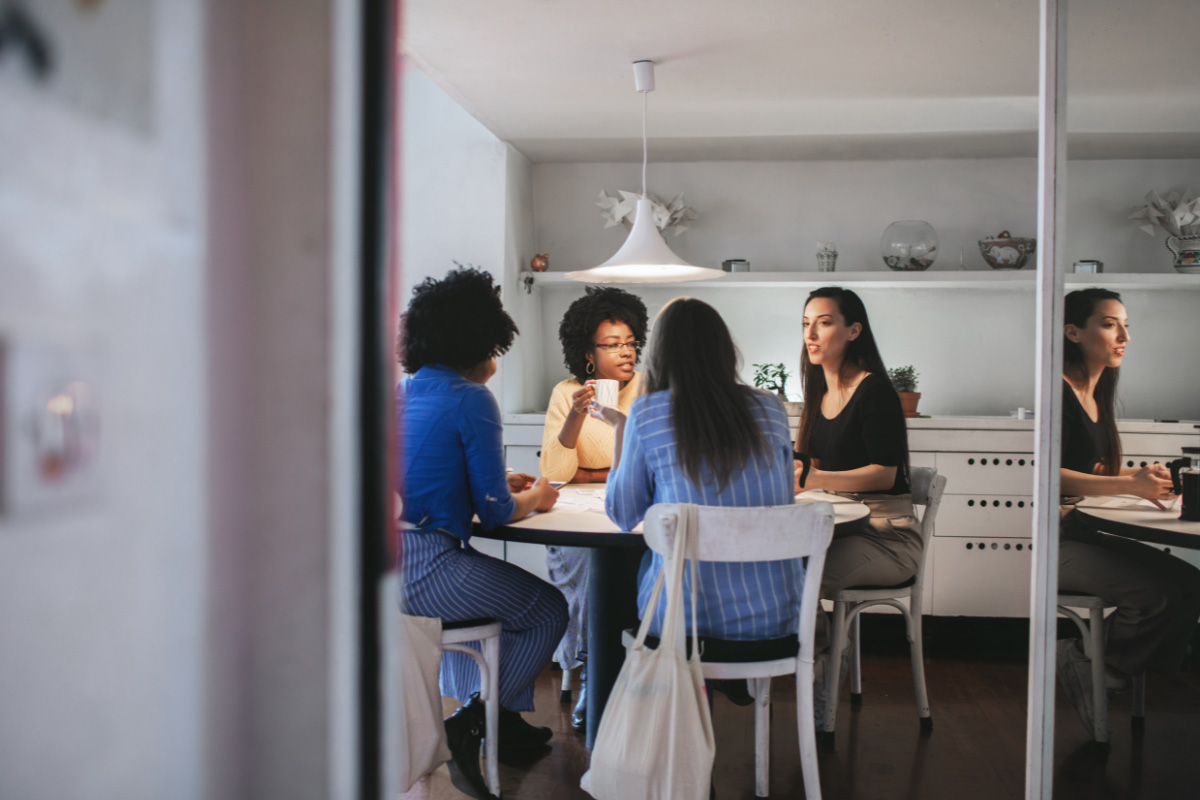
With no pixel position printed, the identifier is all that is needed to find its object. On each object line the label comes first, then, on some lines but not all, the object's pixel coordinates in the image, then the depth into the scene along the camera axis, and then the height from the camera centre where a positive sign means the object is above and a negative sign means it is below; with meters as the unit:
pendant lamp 2.65 +0.45
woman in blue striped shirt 1.72 -0.15
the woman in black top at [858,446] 2.45 -0.18
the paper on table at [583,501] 2.13 -0.32
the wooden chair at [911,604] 2.39 -0.66
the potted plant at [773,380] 4.03 +0.06
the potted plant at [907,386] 3.73 +0.03
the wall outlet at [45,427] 0.29 -0.02
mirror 1.48 -0.11
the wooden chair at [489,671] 1.89 -0.69
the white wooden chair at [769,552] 1.58 -0.33
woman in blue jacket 1.86 -0.26
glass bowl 3.84 +0.71
